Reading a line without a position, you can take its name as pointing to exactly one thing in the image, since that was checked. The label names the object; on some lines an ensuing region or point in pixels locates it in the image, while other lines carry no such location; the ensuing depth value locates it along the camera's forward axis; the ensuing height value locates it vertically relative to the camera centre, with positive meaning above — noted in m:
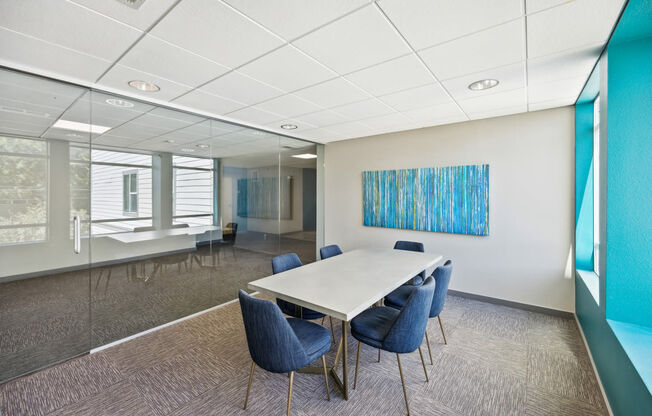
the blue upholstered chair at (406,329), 1.88 -0.89
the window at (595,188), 3.12 +0.21
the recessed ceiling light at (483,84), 2.64 +1.21
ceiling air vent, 1.52 +1.13
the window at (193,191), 3.47 +0.18
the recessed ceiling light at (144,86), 2.62 +1.17
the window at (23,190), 2.25 +0.12
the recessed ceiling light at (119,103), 2.87 +1.09
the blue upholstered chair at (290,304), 2.61 -0.98
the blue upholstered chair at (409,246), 3.97 -0.60
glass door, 2.29 -0.17
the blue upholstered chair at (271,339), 1.66 -0.83
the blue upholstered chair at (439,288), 2.41 -0.74
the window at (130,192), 3.00 +0.13
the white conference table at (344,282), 1.93 -0.67
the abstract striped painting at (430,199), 3.95 +0.11
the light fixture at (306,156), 5.43 +1.01
